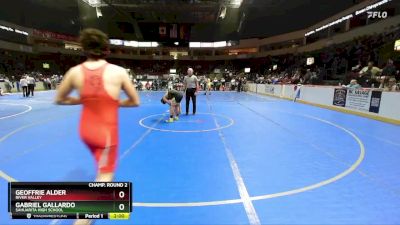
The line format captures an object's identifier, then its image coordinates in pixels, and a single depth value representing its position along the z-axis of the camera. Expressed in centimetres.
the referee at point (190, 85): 1109
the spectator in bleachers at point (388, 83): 1288
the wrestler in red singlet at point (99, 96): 218
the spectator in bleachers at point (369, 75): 1522
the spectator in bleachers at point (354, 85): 1332
